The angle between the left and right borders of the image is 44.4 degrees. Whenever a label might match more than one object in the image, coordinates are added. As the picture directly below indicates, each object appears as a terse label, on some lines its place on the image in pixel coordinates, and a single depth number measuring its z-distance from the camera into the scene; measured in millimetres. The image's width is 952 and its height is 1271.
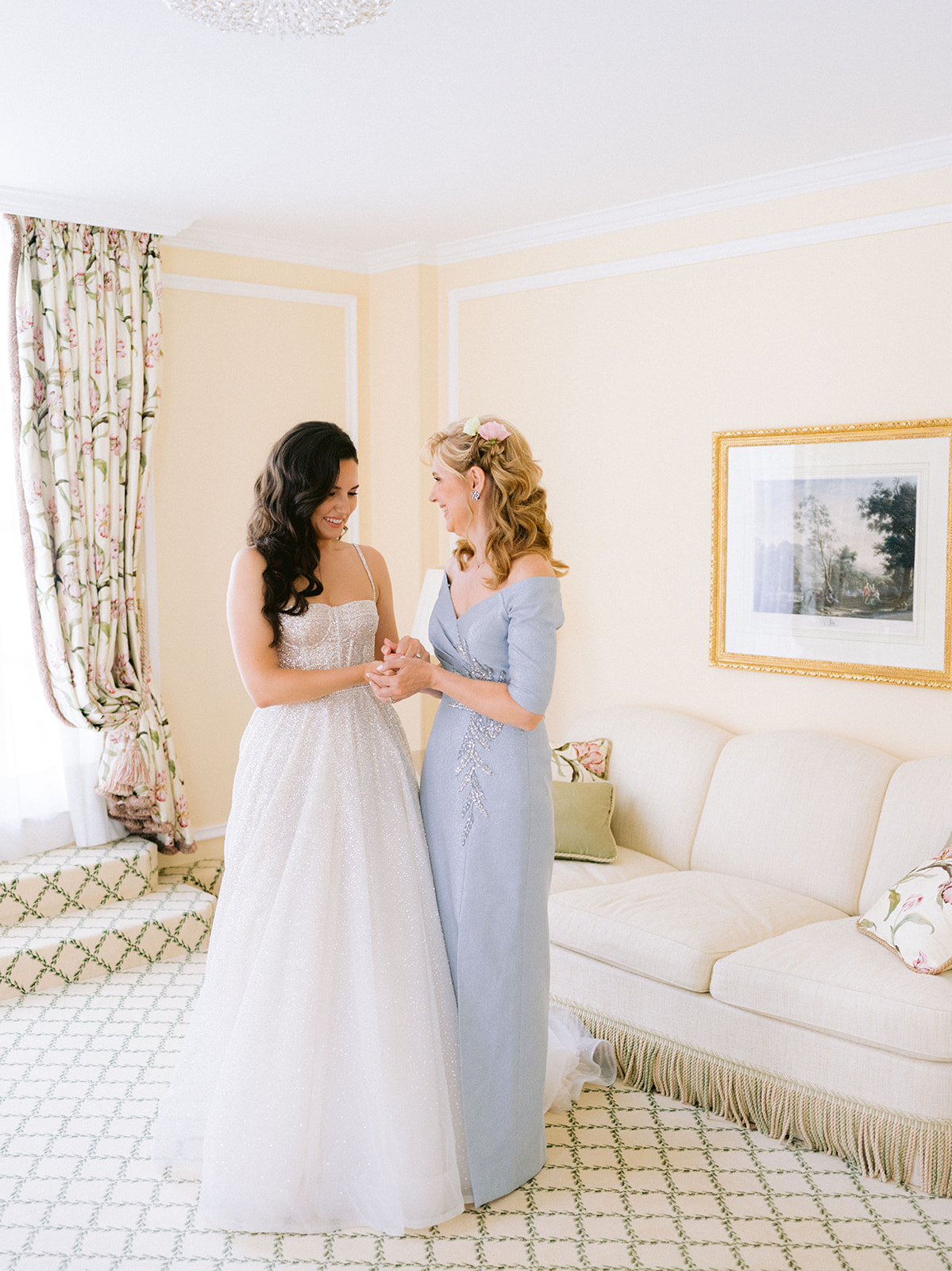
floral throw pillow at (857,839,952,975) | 2932
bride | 2594
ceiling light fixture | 2334
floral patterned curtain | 4336
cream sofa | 2873
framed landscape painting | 3729
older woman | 2658
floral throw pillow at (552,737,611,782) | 4203
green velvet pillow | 4008
